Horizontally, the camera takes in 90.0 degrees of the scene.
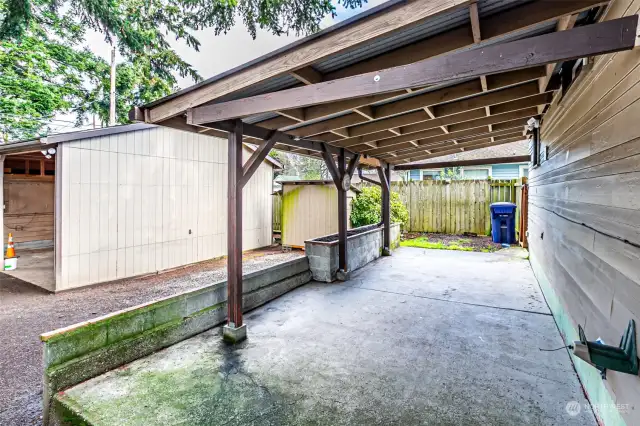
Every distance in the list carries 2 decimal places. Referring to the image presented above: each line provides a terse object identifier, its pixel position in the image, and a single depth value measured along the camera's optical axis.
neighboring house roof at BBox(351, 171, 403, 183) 18.60
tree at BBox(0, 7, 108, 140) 10.13
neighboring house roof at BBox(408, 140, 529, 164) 13.91
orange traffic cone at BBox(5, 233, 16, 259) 6.84
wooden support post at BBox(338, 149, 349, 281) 5.80
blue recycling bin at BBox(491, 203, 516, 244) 8.61
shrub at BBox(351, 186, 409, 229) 8.68
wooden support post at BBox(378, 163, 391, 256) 7.71
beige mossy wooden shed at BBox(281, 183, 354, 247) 8.38
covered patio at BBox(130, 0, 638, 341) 1.83
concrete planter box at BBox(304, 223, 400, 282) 5.68
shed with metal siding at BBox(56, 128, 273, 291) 5.46
